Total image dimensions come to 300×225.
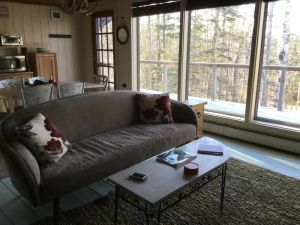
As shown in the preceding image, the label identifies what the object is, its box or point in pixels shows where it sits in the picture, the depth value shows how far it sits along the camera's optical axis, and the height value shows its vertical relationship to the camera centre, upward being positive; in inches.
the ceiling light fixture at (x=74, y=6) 118.0 +21.4
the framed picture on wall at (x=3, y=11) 198.5 +31.5
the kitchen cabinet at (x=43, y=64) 208.7 -7.4
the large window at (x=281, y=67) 131.9 -5.8
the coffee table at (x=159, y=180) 63.7 -32.3
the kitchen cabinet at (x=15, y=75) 190.7 -15.0
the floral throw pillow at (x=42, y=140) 81.1 -26.5
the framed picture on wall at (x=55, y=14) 225.9 +33.8
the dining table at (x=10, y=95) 128.8 -19.7
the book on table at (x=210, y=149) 86.5 -30.6
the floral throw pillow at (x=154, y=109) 124.6 -24.9
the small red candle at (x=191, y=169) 72.8 -30.8
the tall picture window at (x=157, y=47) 182.9 +5.6
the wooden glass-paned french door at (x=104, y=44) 221.3 +9.2
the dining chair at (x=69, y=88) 142.5 -18.1
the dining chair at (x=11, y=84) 144.5 -17.0
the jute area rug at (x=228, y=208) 80.3 -48.6
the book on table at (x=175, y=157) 79.4 -31.1
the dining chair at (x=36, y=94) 124.5 -18.7
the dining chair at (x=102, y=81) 178.4 -17.9
